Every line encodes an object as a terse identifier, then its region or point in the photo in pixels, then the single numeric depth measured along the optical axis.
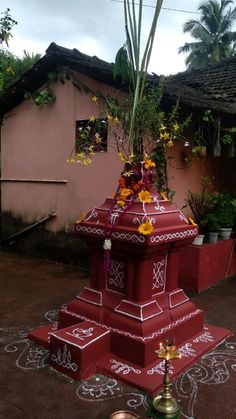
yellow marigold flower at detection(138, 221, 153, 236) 3.01
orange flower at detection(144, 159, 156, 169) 3.37
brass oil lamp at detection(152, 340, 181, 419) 2.10
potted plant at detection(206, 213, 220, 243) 5.66
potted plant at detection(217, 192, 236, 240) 5.88
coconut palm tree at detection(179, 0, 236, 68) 27.70
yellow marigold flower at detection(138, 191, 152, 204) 3.30
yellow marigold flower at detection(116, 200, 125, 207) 3.36
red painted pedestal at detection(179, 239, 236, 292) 5.31
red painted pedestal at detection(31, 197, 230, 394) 3.04
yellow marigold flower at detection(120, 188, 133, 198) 3.39
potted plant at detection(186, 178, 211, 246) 5.75
